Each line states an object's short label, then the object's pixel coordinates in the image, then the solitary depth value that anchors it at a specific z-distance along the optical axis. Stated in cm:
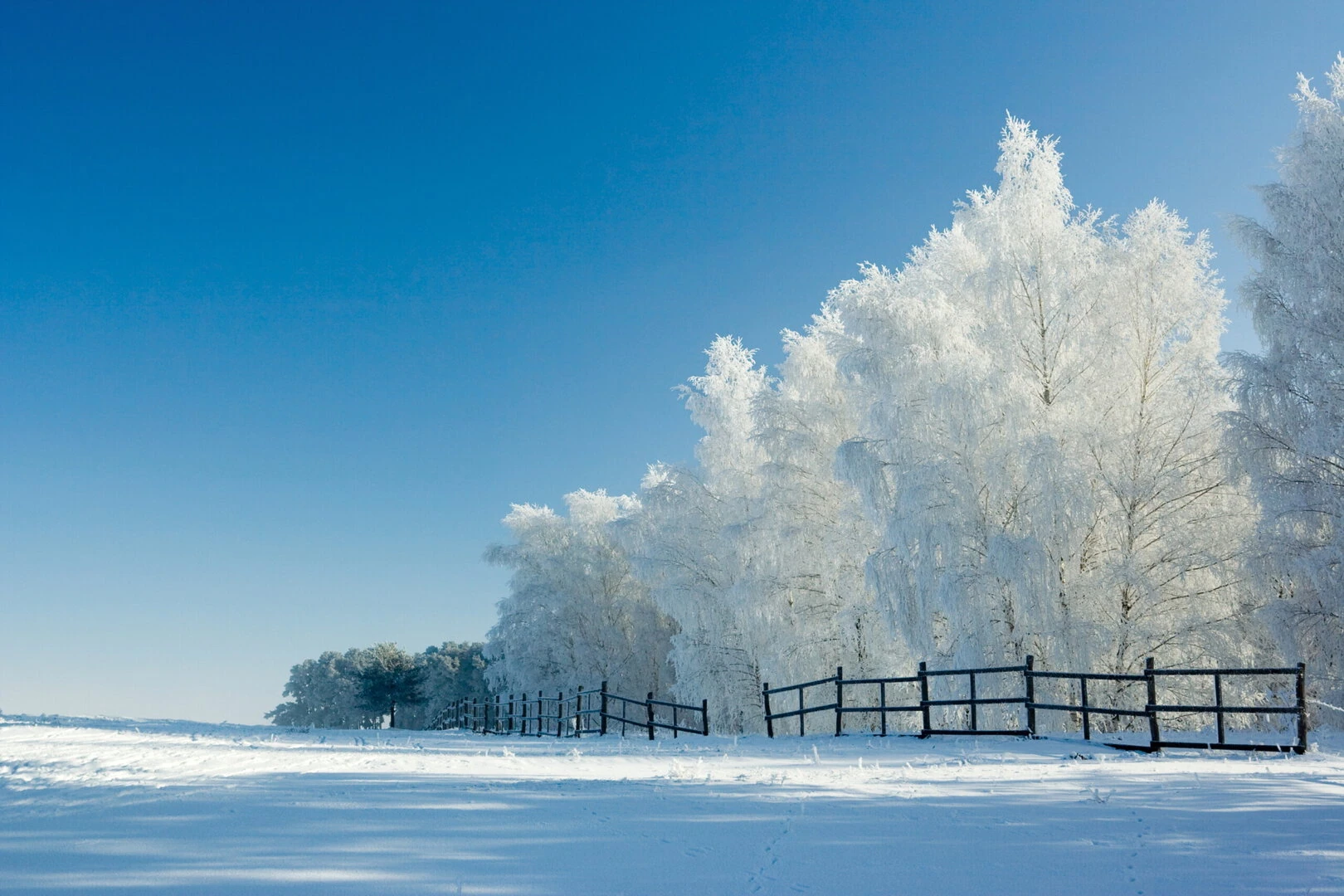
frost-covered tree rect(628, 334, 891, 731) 1983
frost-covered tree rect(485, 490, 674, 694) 3625
